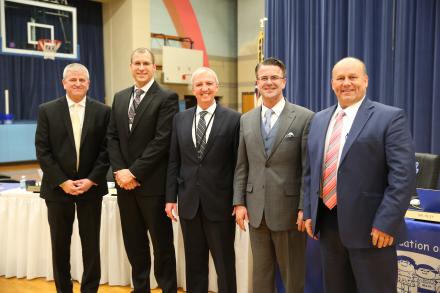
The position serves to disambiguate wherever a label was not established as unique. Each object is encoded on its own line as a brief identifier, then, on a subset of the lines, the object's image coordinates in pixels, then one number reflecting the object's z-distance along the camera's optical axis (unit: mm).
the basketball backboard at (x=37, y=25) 6543
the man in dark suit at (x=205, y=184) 2363
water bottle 3650
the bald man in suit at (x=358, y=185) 1736
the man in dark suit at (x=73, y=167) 2664
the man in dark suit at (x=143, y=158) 2564
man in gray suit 2137
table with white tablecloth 3240
